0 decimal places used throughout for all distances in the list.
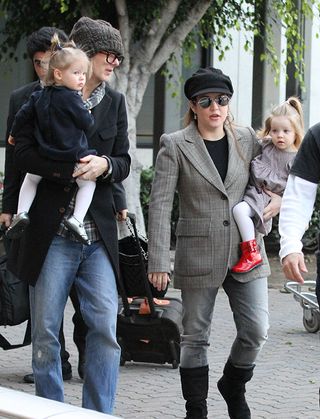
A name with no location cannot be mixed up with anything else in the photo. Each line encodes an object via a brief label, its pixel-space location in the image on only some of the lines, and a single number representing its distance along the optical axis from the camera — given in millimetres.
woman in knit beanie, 4926
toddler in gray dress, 5438
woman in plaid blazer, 5434
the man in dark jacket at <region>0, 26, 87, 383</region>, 5578
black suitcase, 7113
